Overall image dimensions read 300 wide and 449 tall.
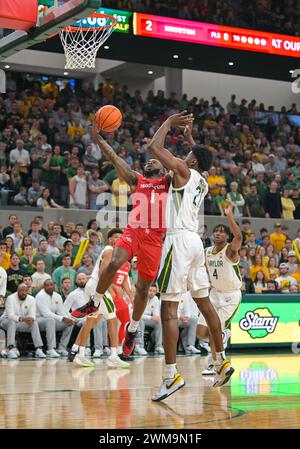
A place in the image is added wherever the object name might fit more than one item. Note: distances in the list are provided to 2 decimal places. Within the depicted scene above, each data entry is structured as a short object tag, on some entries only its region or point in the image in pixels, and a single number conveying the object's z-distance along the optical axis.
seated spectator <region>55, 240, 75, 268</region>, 13.34
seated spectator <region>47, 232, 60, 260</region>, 13.60
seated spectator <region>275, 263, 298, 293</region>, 15.07
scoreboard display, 19.09
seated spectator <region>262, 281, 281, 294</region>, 14.51
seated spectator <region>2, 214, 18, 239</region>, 13.84
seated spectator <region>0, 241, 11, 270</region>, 12.62
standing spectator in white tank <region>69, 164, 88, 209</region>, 15.98
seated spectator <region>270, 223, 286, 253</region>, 17.20
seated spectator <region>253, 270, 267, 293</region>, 14.59
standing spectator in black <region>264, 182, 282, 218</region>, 18.62
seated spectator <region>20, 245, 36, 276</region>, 12.82
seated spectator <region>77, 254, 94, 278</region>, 13.17
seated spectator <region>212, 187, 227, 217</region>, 17.48
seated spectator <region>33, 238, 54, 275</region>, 13.22
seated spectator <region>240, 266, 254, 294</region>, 14.21
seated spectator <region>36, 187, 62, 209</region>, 15.57
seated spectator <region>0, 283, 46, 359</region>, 11.95
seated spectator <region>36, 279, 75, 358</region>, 12.28
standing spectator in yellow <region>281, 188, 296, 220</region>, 18.86
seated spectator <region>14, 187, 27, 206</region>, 15.61
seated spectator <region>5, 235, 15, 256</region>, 12.97
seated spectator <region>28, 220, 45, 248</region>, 13.80
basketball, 8.04
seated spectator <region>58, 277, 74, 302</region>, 12.87
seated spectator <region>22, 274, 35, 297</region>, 12.23
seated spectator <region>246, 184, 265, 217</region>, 18.36
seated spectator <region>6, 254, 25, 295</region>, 12.49
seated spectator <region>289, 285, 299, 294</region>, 14.80
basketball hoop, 9.42
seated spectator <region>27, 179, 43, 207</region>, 15.70
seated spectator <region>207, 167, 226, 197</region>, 17.83
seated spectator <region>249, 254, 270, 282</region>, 15.16
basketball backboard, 8.05
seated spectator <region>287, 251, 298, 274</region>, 15.83
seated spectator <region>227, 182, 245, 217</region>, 17.78
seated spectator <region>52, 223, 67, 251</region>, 13.91
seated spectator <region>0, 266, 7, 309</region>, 11.94
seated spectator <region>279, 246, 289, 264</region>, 16.17
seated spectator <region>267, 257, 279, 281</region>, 15.49
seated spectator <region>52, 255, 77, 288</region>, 13.10
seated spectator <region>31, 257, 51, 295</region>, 12.74
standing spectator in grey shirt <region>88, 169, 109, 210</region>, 16.19
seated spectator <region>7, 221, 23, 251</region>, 13.54
